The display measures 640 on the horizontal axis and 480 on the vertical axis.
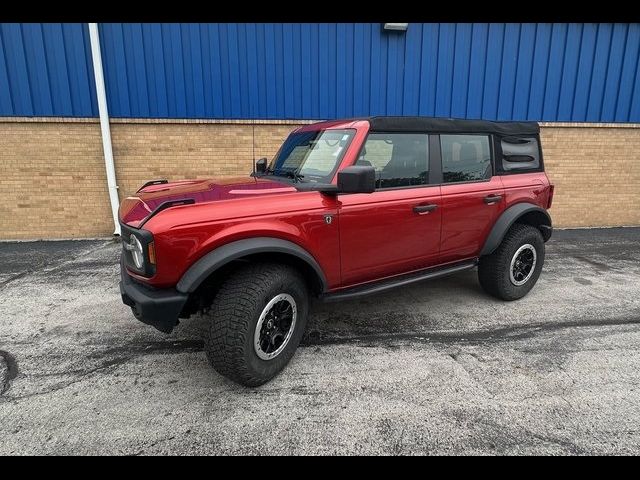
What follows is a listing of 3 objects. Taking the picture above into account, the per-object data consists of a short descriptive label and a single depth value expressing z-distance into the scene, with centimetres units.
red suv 245
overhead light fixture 681
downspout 638
